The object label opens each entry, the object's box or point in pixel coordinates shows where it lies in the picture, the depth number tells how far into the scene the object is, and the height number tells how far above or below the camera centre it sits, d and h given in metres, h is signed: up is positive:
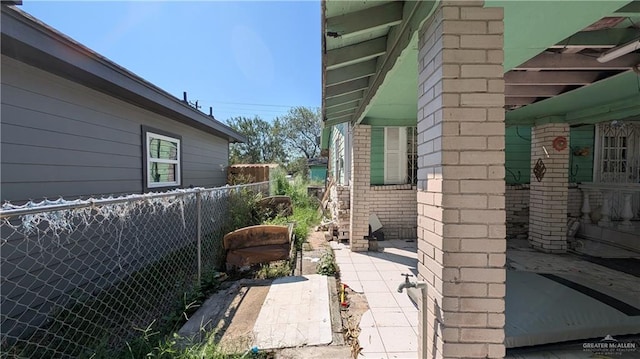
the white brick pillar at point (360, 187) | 5.24 -0.25
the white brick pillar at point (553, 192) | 5.23 -0.35
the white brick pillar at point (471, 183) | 1.51 -0.05
